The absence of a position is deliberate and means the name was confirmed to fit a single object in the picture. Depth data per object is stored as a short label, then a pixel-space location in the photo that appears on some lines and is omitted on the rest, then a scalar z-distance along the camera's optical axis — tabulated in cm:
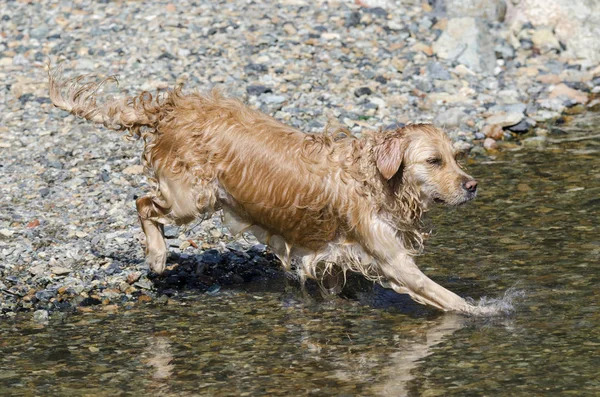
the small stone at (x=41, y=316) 768
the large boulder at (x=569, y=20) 1391
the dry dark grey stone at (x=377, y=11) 1431
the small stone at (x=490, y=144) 1141
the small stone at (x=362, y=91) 1239
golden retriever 709
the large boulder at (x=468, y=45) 1335
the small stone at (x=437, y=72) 1300
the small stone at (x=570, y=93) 1268
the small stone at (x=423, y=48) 1355
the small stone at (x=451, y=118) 1190
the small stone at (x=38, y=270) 823
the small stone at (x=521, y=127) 1183
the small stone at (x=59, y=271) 826
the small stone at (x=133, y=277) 827
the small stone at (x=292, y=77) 1268
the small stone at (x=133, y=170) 1018
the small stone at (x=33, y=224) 900
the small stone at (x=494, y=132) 1169
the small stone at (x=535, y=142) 1135
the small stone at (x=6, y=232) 883
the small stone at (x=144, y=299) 808
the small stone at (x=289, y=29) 1380
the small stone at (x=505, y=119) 1187
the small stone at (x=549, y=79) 1312
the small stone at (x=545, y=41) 1403
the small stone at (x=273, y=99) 1209
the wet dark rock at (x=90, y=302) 796
